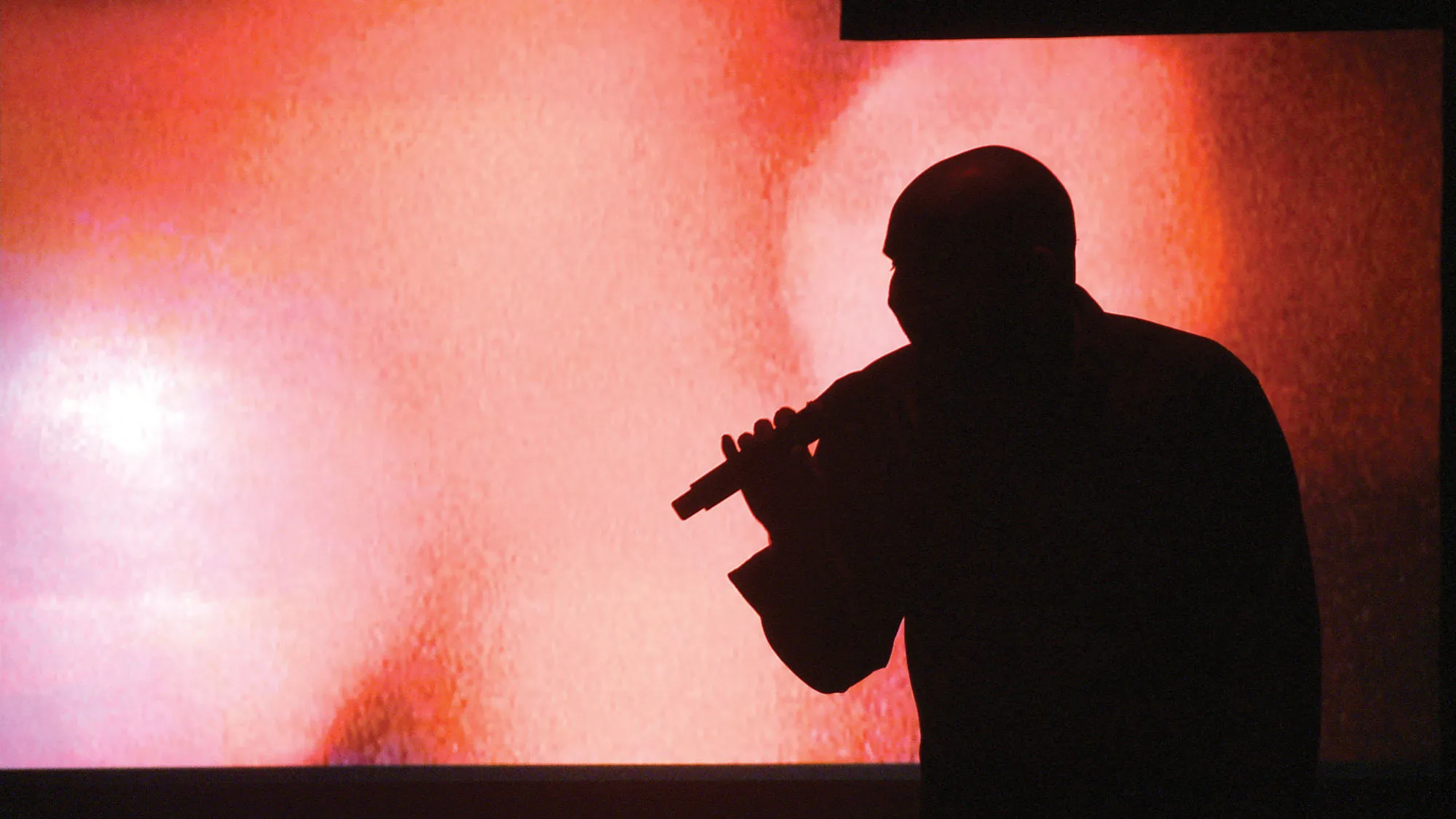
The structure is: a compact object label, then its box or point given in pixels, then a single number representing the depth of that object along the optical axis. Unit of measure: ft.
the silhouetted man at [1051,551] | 21.59
